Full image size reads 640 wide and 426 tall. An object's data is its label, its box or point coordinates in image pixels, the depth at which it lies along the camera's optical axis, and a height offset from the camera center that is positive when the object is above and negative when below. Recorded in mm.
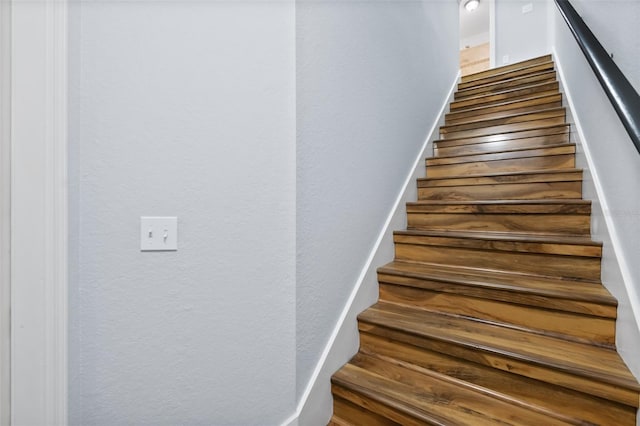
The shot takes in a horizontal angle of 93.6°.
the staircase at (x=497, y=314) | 1002 -427
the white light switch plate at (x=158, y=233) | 861 -55
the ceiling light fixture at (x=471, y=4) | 4820 +3388
